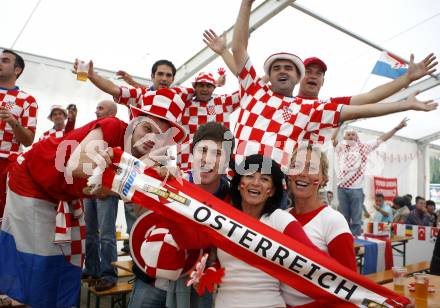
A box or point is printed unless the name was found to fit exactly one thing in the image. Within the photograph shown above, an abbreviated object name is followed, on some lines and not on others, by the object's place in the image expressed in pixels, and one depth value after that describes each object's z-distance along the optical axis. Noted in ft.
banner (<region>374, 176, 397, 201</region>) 38.63
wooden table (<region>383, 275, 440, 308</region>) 7.76
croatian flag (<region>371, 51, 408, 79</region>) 17.90
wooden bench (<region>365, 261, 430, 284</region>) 13.28
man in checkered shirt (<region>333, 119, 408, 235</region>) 17.88
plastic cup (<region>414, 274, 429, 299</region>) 8.16
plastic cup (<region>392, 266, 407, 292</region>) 9.10
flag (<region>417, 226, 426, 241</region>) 25.45
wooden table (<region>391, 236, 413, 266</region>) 22.99
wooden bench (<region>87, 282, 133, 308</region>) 11.00
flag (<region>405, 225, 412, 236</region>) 26.03
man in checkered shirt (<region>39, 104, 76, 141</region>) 14.90
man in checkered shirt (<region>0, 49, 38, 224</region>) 10.46
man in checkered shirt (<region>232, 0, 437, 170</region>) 7.45
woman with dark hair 4.84
